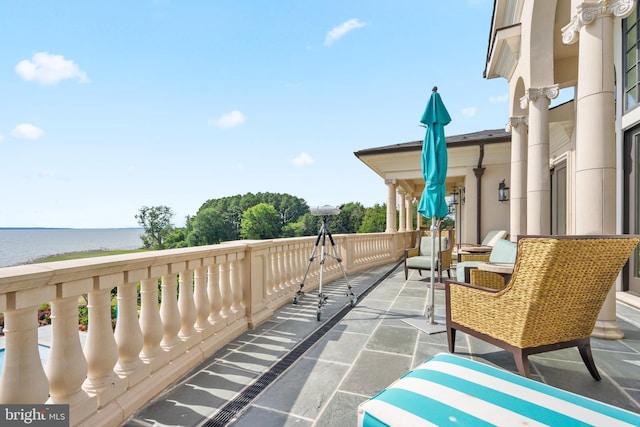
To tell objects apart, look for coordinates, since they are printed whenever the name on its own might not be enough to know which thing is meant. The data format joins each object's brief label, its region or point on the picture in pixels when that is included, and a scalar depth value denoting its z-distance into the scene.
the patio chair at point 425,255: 5.96
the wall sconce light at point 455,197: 13.44
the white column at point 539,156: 4.37
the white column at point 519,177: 5.45
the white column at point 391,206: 10.28
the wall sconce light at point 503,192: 8.73
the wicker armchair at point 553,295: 1.93
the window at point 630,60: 4.28
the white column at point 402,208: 12.51
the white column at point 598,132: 2.90
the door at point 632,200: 4.34
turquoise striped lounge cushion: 1.00
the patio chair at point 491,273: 3.52
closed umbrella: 3.50
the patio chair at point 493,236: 7.26
